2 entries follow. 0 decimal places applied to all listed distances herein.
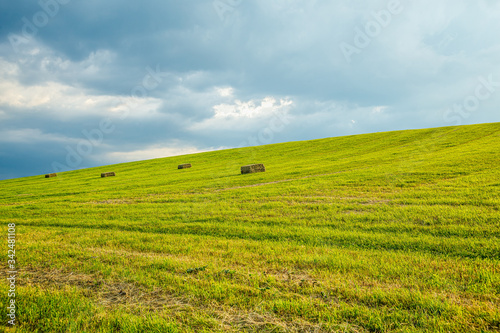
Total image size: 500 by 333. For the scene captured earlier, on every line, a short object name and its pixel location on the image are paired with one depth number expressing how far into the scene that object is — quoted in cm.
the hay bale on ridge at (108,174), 4414
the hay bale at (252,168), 3055
